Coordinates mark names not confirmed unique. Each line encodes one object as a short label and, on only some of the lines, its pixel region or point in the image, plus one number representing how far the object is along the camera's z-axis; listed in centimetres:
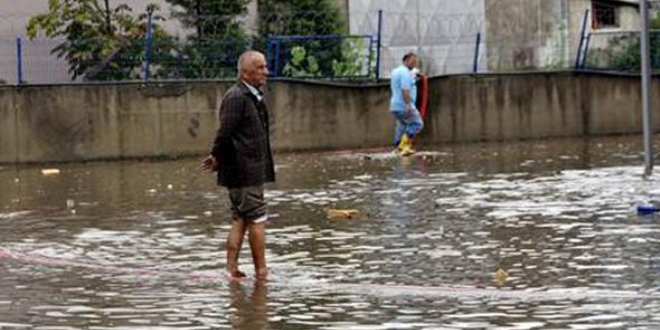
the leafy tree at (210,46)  2736
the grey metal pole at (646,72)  1762
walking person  2561
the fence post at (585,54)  3047
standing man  1181
